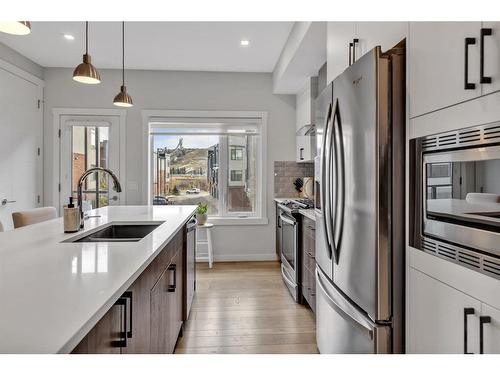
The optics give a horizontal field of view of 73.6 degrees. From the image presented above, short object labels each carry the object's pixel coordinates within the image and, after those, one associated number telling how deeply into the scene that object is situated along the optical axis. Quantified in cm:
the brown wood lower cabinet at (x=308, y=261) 265
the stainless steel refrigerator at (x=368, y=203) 132
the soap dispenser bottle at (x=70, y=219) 178
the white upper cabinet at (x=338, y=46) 189
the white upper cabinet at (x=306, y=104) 380
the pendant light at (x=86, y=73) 230
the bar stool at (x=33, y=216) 255
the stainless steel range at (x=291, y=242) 309
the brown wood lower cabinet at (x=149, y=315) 91
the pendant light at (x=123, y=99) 304
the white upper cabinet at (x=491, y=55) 87
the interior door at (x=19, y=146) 374
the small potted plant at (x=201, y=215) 434
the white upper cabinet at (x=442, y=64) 95
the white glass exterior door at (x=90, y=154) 451
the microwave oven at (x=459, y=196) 91
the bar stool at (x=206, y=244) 433
